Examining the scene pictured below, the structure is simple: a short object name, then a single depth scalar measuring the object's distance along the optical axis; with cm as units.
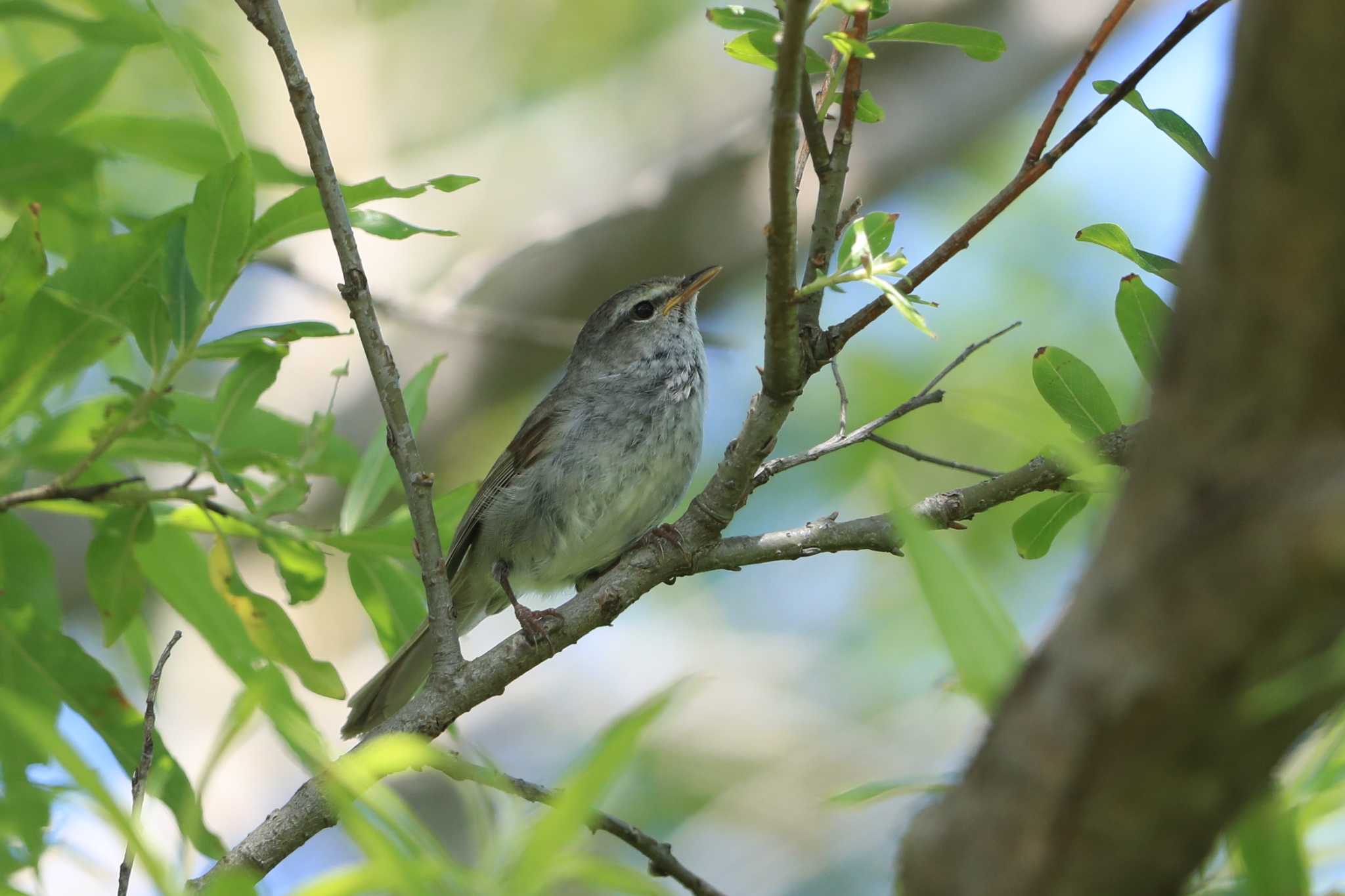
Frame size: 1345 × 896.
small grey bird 1091
